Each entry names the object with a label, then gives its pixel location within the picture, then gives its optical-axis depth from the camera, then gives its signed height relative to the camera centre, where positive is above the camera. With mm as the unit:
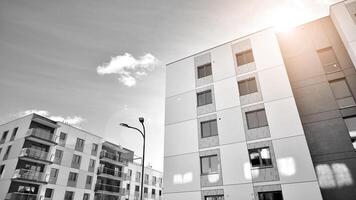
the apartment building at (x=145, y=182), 49809 +4412
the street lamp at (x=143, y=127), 14938 +4840
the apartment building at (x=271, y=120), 12906 +5244
